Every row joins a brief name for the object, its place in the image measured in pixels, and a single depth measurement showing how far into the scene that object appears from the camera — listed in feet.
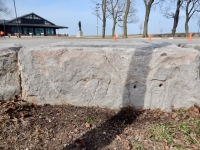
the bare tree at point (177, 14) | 71.80
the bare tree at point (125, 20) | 55.83
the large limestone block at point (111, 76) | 6.19
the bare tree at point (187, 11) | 75.01
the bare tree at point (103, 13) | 65.50
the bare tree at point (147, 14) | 60.06
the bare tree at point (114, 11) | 81.37
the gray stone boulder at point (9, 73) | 6.87
